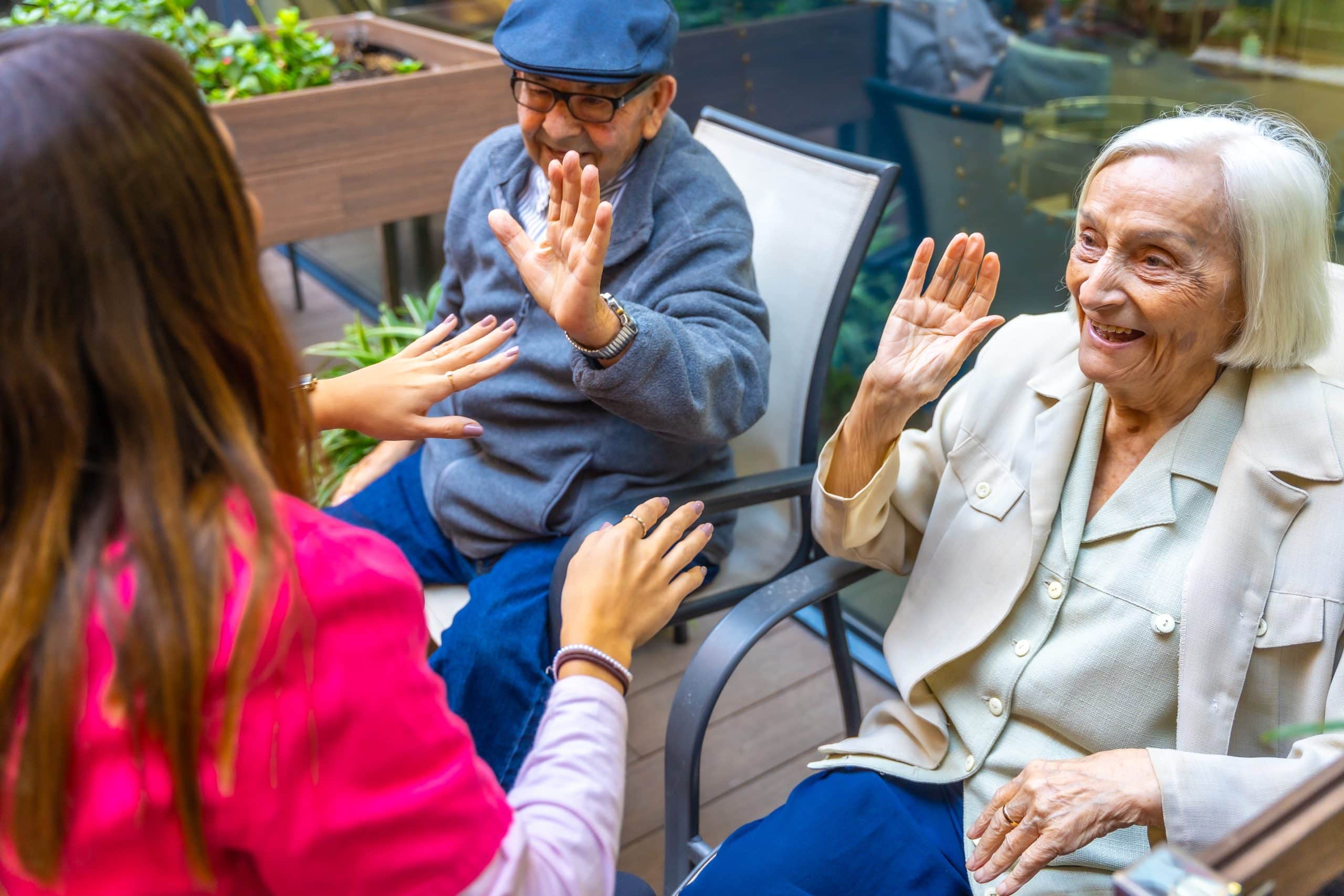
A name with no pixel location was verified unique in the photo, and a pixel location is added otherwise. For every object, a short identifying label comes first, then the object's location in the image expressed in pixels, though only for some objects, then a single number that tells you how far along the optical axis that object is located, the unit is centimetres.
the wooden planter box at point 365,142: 293
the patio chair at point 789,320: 189
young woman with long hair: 71
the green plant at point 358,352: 259
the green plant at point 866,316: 253
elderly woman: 124
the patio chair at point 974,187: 219
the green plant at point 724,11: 285
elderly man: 162
